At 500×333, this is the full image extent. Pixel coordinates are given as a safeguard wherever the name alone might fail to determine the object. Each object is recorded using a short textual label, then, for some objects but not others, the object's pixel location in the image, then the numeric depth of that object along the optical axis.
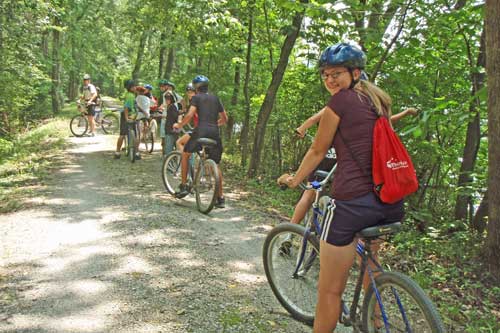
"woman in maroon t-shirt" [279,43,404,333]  2.69
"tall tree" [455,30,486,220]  7.57
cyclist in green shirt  11.73
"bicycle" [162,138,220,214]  7.39
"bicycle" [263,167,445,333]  2.67
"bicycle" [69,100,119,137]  17.58
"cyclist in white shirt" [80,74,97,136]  16.95
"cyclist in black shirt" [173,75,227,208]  7.43
